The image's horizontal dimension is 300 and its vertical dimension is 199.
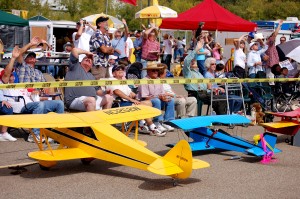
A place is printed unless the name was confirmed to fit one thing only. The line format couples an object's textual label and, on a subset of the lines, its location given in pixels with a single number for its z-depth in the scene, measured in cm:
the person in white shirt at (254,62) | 1567
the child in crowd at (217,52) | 2222
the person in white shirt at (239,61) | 1560
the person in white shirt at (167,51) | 2706
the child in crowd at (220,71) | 1406
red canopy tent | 1984
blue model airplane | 873
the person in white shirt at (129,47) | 1989
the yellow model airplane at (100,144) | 684
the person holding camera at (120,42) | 1781
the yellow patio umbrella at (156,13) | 2133
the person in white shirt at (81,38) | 1328
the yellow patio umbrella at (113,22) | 2801
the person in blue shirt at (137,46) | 1991
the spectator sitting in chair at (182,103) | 1200
